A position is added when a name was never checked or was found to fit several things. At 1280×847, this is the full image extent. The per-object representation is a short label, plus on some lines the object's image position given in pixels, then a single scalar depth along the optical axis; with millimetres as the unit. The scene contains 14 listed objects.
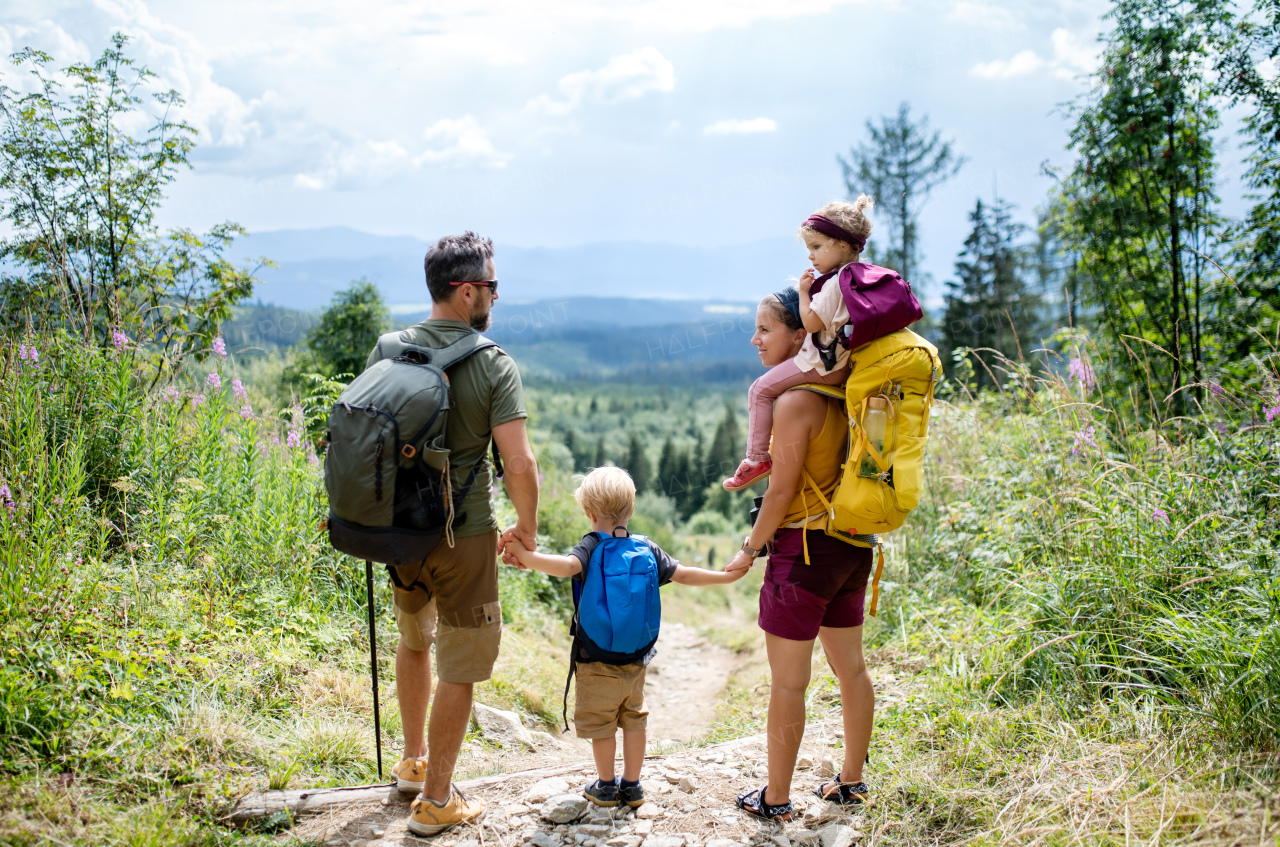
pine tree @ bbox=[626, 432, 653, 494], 52406
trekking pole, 2870
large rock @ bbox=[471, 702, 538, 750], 3996
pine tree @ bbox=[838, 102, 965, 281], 27859
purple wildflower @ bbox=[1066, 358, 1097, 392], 4498
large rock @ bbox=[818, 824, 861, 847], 2527
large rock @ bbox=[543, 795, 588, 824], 2719
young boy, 2623
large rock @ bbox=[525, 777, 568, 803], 2881
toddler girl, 2322
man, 2479
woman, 2395
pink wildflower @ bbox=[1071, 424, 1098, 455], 4174
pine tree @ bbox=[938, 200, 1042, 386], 27766
